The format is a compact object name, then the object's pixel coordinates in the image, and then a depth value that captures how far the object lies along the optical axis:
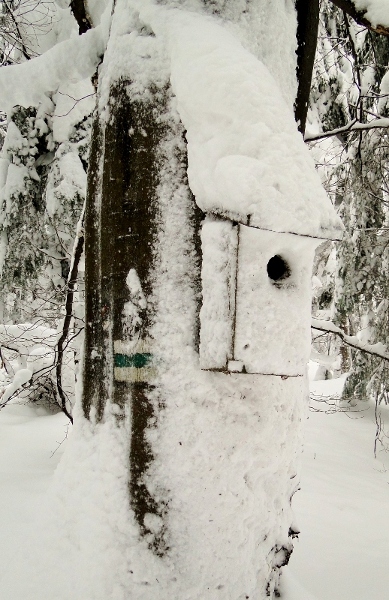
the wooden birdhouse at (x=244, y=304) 1.33
